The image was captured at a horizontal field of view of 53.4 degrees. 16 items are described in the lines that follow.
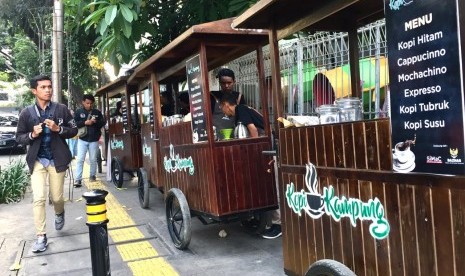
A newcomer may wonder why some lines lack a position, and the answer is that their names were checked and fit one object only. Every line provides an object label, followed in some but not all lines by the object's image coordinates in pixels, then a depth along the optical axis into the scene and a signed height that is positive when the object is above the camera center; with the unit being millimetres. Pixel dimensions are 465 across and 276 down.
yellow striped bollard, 3518 -594
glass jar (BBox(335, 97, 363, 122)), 2793 +179
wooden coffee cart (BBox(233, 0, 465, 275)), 2033 -305
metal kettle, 4766 +137
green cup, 4797 +127
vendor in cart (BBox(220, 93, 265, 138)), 4805 +299
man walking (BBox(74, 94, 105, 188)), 9406 +501
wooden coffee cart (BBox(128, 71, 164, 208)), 6508 +17
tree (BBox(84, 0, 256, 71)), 4773 +1617
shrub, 8045 -458
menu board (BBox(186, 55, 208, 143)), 4508 +477
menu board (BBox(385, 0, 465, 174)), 1877 +210
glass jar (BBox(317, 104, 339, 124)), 2833 +163
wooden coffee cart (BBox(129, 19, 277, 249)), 4402 -125
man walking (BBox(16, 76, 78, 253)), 5008 +149
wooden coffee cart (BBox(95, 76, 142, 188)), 8641 +325
